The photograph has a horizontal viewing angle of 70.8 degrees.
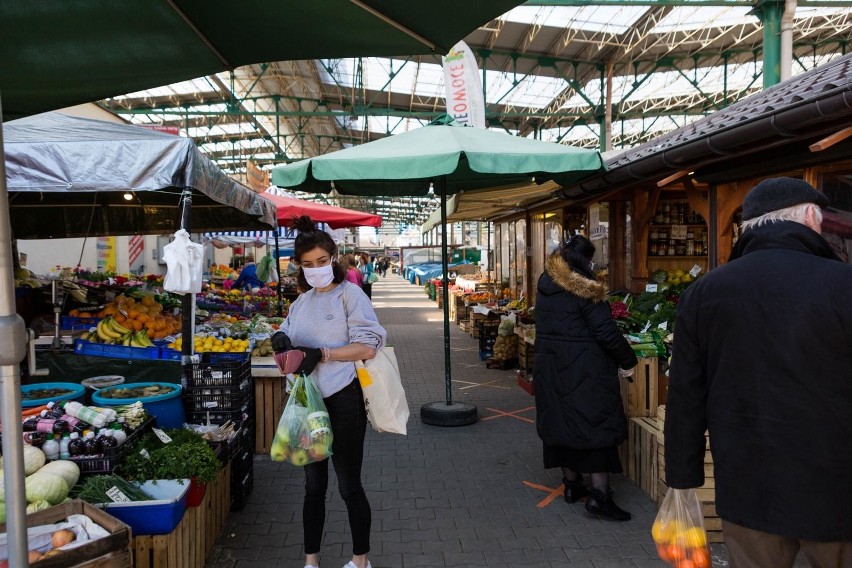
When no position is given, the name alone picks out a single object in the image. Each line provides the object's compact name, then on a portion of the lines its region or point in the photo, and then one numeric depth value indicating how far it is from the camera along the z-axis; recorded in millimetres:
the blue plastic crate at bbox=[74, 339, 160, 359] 5480
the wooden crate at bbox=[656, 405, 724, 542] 3658
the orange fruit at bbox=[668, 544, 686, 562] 2143
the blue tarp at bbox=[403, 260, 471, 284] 33347
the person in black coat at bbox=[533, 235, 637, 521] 3984
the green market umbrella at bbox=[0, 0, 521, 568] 2139
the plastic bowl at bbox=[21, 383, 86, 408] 3785
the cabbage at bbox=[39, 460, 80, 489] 2949
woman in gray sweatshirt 3045
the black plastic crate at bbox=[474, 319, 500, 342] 9914
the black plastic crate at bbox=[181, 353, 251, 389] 4359
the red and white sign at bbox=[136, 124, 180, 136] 12150
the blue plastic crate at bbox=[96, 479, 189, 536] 2912
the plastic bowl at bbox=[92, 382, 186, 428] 4012
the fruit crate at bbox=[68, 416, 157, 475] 3158
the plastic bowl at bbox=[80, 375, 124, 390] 4749
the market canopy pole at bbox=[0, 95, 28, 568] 1452
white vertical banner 8586
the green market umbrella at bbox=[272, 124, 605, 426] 5223
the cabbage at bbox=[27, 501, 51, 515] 2697
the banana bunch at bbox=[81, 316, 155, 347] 5629
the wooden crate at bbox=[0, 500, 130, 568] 2271
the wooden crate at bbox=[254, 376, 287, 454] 5375
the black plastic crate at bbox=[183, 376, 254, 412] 4391
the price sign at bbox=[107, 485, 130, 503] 2945
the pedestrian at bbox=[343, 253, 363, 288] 10237
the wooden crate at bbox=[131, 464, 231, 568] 2932
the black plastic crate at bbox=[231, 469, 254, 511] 4164
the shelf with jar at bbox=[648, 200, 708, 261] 7930
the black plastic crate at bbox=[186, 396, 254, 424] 4398
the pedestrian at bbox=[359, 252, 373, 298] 16797
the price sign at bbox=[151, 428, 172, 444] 3595
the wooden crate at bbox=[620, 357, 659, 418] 4812
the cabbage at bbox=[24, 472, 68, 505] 2775
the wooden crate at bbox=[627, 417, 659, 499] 4266
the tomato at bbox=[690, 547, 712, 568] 2129
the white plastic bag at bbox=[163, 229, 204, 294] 4012
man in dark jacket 1814
